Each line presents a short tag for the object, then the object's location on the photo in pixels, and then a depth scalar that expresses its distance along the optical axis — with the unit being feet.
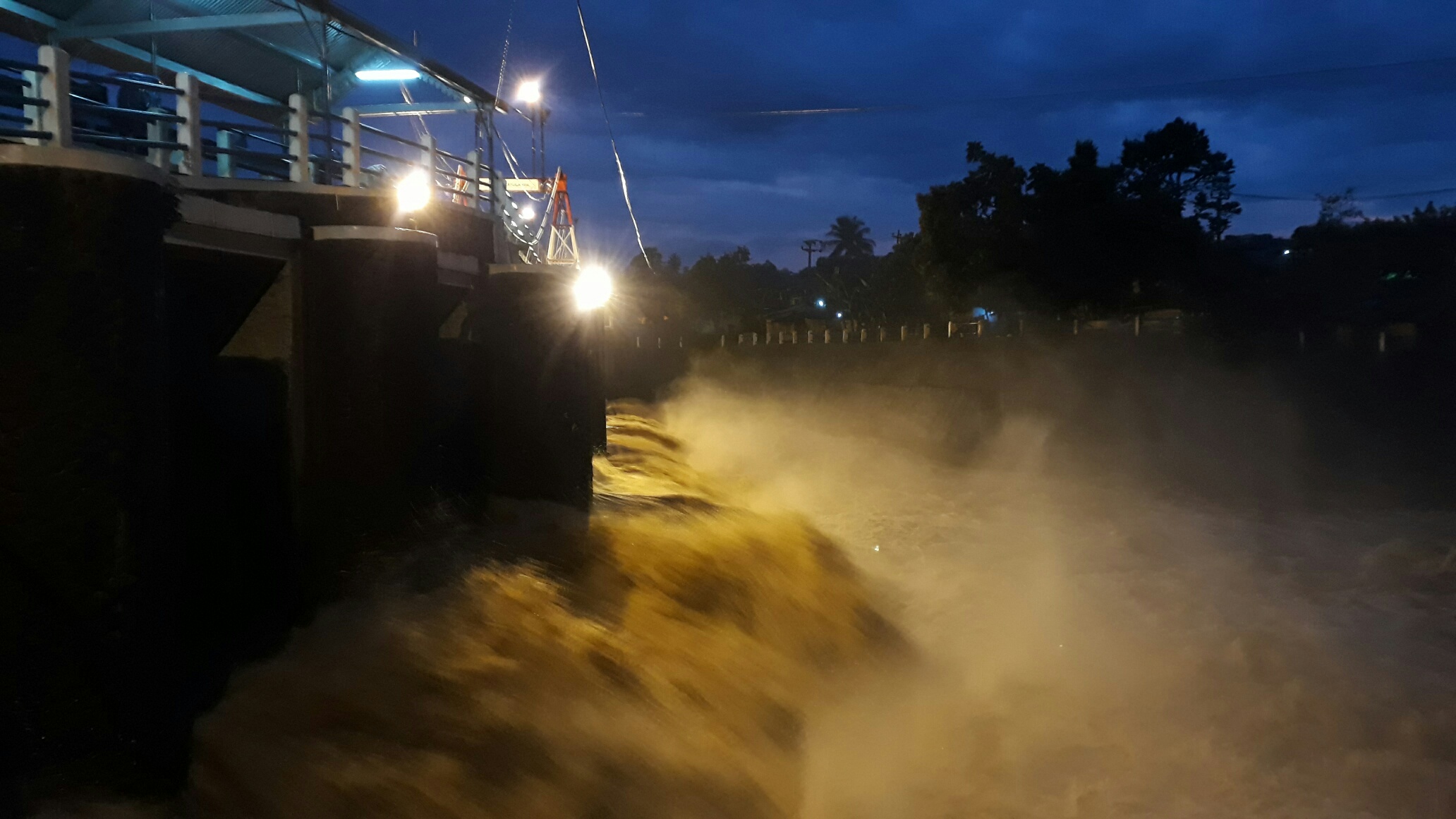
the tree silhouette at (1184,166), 115.34
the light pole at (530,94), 57.72
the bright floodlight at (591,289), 36.83
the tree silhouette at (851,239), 334.03
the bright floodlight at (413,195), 31.42
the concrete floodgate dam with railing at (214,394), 15.60
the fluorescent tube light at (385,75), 45.98
